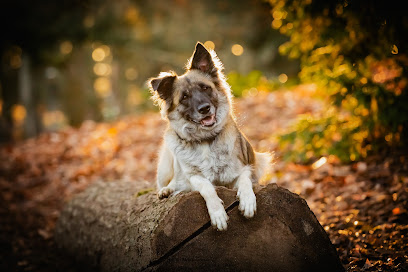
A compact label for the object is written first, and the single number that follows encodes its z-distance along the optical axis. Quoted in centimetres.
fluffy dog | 363
